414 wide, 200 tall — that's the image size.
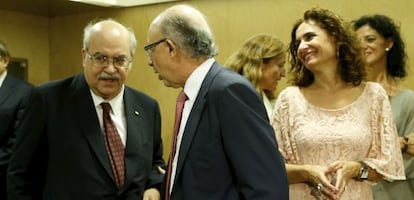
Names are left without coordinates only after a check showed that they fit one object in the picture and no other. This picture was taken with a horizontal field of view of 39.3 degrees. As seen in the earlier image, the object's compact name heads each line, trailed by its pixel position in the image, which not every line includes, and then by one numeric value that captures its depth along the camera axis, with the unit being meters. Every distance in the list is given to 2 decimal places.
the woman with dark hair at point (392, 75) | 2.84
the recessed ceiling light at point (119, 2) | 4.68
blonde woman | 3.13
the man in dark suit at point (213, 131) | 1.71
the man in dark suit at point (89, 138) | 2.30
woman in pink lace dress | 2.25
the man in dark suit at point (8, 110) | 3.63
